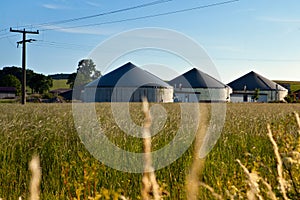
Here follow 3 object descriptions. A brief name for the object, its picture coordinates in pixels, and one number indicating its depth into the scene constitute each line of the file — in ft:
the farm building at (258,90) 261.24
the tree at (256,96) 235.05
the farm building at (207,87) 220.64
